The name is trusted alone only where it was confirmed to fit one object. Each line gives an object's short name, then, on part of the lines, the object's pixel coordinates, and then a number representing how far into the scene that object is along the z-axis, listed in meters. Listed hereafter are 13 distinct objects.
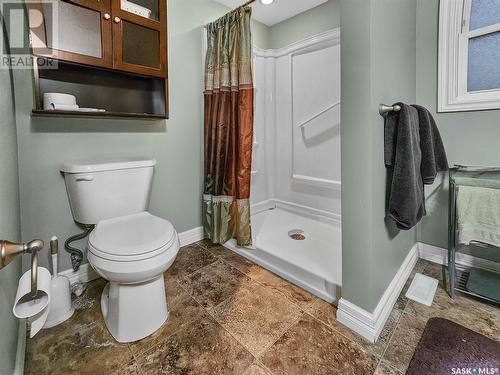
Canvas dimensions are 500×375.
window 1.51
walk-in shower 2.01
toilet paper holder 0.53
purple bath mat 1.01
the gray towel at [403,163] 1.17
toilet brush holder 1.28
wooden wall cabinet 1.29
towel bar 1.15
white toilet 1.11
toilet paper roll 0.62
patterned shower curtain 1.79
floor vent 1.44
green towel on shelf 1.36
